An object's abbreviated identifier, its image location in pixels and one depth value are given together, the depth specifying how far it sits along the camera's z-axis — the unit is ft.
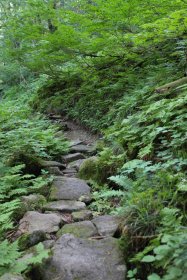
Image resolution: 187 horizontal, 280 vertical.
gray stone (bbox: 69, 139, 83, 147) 27.71
